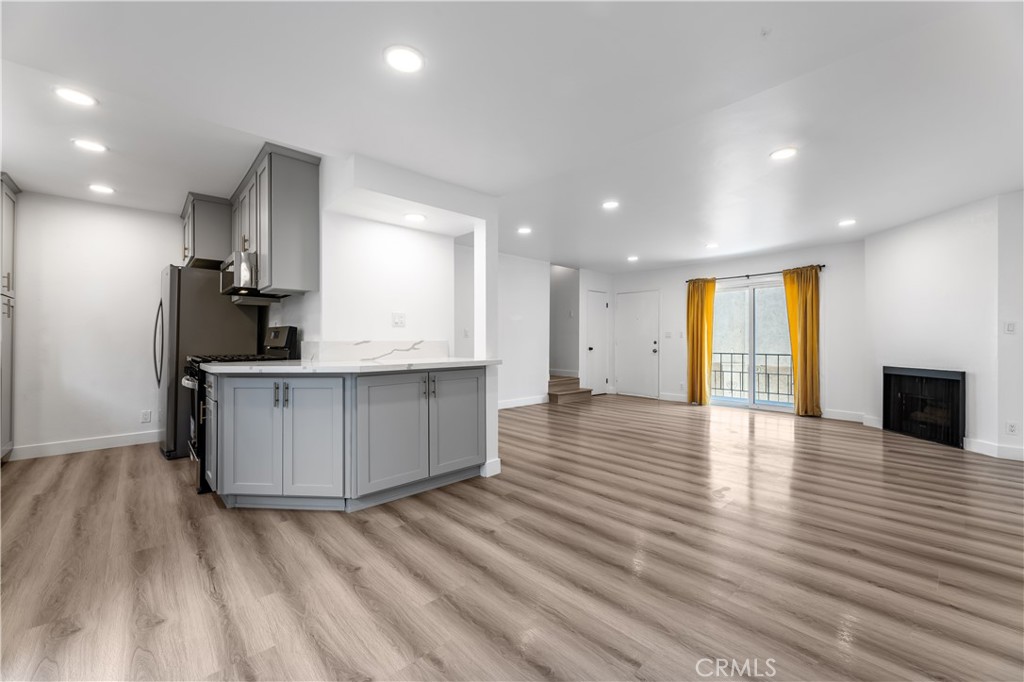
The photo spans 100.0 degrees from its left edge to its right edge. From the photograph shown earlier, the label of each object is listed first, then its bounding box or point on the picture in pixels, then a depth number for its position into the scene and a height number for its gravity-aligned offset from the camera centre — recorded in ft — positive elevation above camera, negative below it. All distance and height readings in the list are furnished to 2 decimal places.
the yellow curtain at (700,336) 25.38 +0.38
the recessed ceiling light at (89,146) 10.25 +4.77
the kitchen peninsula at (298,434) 9.27 -1.99
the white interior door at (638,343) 28.25 -0.04
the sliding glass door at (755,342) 23.56 +0.02
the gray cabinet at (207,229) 14.07 +3.77
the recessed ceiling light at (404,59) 6.14 +4.17
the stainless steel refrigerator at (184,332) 13.37 +0.33
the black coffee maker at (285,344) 12.31 -0.04
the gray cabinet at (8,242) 12.45 +2.98
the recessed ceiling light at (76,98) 8.16 +4.74
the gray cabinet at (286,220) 10.73 +3.15
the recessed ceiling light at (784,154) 10.52 +4.71
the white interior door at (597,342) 28.84 -0.01
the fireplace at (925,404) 15.31 -2.37
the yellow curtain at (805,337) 21.45 +0.27
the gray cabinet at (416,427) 9.48 -2.04
